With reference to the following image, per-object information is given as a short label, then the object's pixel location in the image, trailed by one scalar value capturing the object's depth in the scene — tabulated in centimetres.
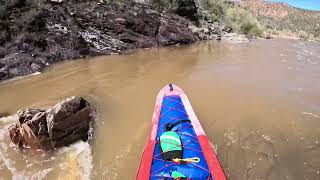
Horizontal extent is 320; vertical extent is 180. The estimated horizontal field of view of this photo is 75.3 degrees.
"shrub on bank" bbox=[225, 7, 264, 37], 1646
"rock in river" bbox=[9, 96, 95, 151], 383
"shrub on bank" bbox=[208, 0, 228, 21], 1741
